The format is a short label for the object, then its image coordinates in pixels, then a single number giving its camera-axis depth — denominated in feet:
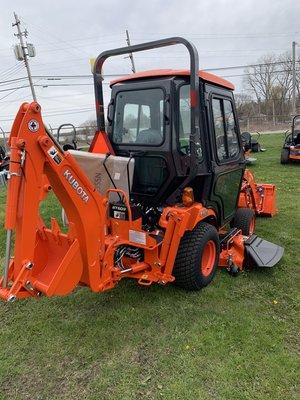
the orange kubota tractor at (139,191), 8.63
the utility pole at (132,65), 79.98
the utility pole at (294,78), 101.50
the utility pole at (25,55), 79.87
